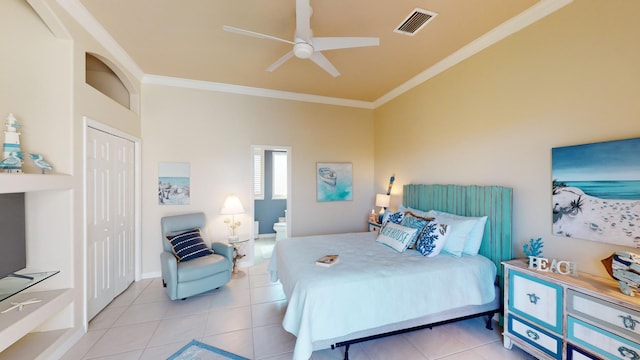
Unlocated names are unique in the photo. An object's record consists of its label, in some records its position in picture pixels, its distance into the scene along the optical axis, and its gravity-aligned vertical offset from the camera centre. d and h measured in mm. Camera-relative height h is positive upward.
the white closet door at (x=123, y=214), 3059 -481
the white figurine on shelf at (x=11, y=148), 1779 +224
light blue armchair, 2838 -1110
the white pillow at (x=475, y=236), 2561 -615
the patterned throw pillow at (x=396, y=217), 3131 -516
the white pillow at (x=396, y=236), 2648 -665
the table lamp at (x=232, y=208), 3830 -485
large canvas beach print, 1686 -98
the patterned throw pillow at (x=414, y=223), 2729 -523
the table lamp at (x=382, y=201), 4240 -415
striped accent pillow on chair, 3123 -897
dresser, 1479 -965
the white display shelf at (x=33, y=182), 1617 -34
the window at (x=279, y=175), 6469 +81
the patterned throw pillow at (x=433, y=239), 2484 -638
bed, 1827 -898
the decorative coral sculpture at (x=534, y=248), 2104 -613
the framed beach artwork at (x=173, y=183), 3771 -83
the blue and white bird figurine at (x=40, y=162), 1969 +127
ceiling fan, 1926 +1163
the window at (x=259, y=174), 6281 +103
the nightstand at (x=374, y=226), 4082 -831
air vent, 2304 +1573
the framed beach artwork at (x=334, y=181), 4651 -57
